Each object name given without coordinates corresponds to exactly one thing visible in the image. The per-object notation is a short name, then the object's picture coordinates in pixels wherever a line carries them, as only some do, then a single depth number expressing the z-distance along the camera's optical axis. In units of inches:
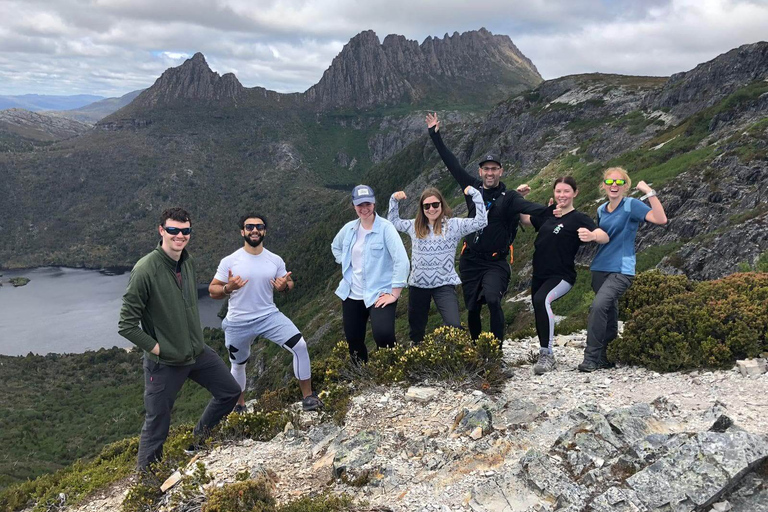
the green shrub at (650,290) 385.4
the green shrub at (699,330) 301.0
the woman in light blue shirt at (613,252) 298.3
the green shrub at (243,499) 206.8
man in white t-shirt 293.4
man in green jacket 239.3
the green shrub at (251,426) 295.7
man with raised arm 326.3
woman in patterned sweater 316.5
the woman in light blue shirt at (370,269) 298.0
